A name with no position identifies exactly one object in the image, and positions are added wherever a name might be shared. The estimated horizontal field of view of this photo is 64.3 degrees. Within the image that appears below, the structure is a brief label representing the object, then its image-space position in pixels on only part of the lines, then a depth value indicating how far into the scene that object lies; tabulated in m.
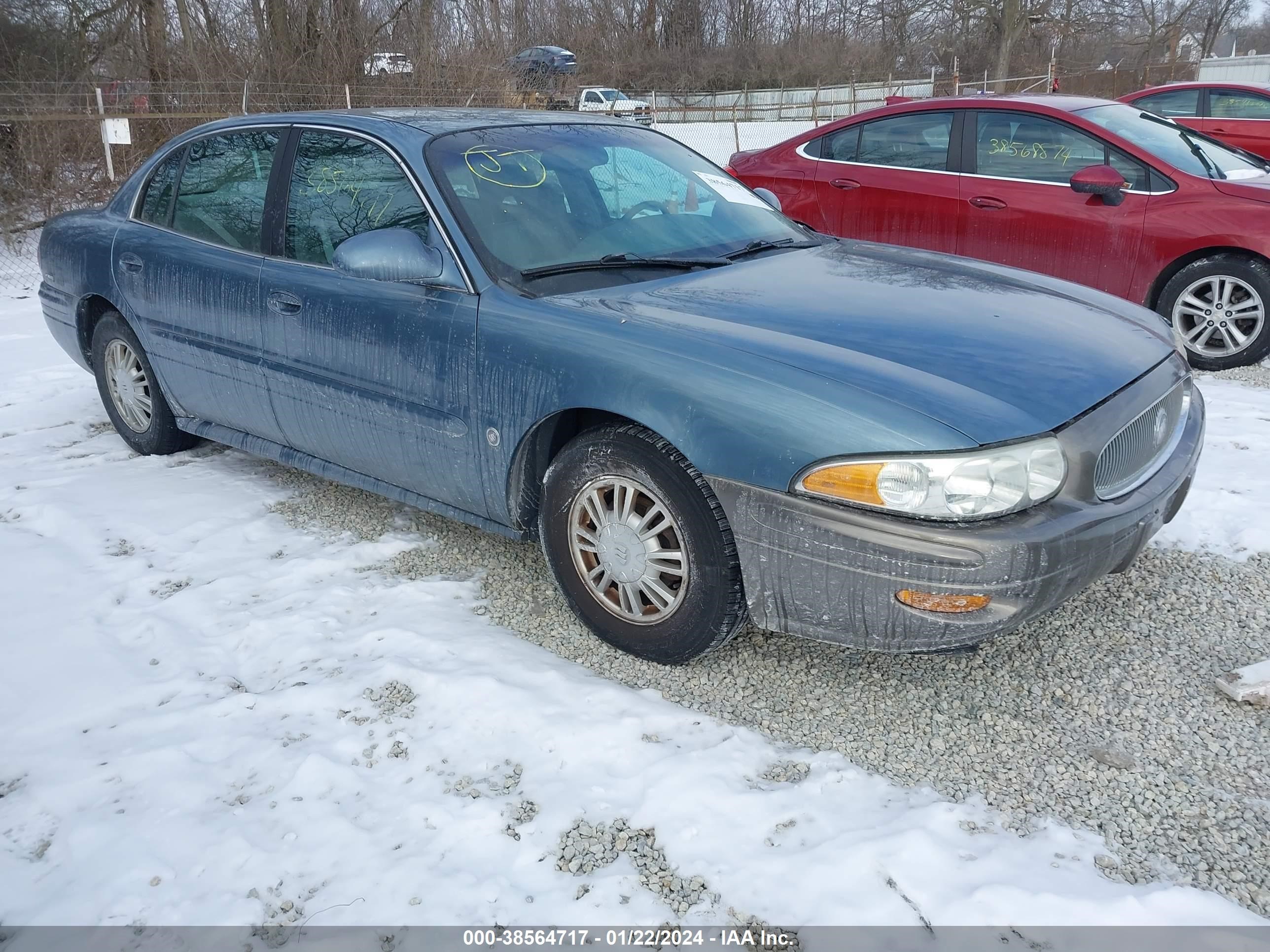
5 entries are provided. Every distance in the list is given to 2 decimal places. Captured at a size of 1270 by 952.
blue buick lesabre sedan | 2.49
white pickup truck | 27.44
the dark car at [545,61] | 21.73
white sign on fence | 10.35
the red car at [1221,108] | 10.44
